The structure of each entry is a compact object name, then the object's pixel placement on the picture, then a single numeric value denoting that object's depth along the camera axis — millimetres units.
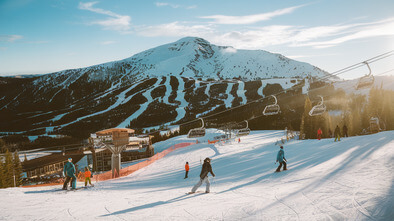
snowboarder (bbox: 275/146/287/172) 15211
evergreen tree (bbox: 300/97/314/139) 59500
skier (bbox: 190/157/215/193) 10953
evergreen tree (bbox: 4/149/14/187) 42781
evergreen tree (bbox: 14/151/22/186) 45688
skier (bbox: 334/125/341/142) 24973
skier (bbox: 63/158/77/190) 12791
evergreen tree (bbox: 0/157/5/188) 40125
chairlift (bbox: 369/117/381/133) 41097
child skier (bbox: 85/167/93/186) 15155
